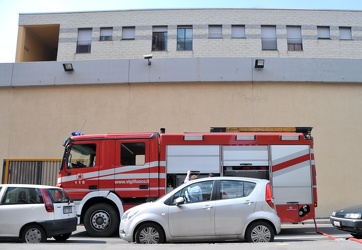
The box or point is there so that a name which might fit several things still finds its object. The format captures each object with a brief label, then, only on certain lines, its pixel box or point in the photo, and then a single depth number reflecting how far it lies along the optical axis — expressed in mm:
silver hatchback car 7918
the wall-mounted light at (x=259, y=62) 16272
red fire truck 10430
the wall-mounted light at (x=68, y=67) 16750
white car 8664
